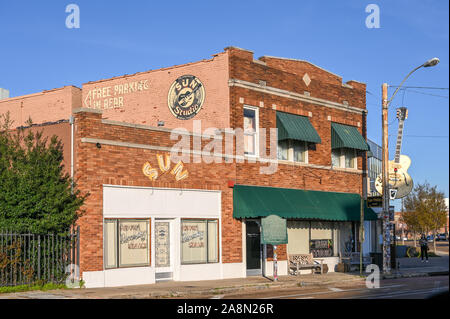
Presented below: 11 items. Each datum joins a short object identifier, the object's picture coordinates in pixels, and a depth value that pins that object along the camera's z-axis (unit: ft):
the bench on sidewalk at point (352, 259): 95.66
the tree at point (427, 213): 186.39
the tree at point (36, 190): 61.16
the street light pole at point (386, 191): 90.27
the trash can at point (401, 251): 174.85
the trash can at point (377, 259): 99.96
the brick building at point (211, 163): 66.69
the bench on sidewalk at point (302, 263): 86.69
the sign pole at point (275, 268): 75.36
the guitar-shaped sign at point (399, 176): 97.35
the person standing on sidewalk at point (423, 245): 134.10
